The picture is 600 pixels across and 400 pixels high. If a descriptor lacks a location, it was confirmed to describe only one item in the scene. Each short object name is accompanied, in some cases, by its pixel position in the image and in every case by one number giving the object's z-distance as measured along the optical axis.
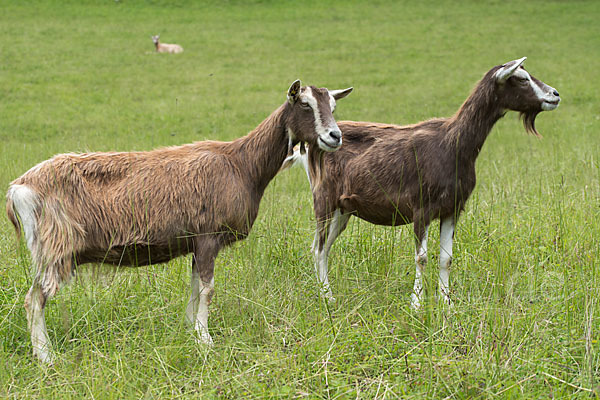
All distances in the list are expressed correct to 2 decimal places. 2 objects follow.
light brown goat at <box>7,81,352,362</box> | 8.39
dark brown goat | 10.18
